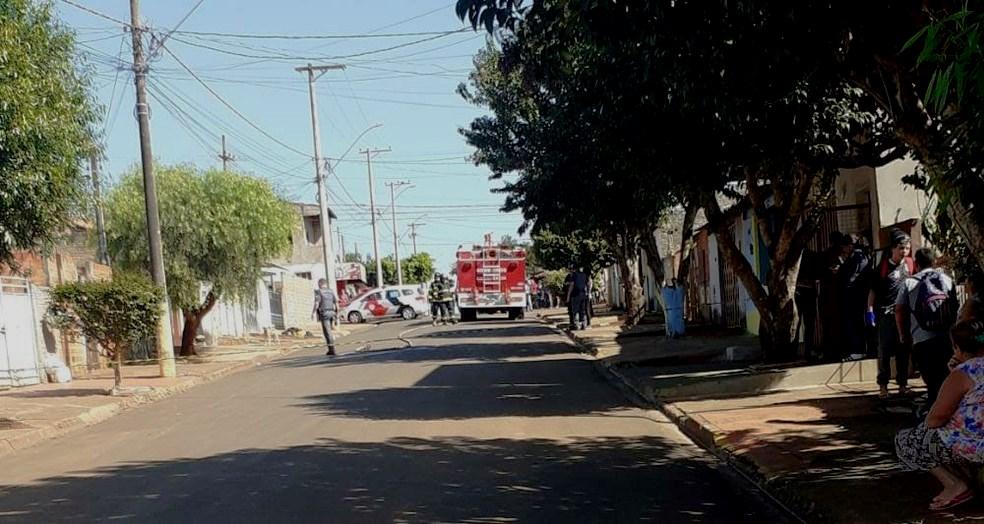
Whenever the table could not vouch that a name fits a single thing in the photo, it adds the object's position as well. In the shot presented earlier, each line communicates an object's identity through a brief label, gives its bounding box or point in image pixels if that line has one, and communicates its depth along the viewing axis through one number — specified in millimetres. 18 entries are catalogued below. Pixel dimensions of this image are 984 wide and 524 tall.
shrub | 15859
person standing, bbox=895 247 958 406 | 8031
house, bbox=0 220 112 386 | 18234
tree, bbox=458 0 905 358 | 7406
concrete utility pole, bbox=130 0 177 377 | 18922
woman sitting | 5363
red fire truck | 38875
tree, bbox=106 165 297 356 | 23891
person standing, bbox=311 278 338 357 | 23078
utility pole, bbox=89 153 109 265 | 23667
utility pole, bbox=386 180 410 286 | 73462
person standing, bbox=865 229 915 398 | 9469
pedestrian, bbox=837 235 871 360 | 11305
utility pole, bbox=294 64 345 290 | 38906
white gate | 18125
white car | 49906
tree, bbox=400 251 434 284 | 93375
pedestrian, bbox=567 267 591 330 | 27203
